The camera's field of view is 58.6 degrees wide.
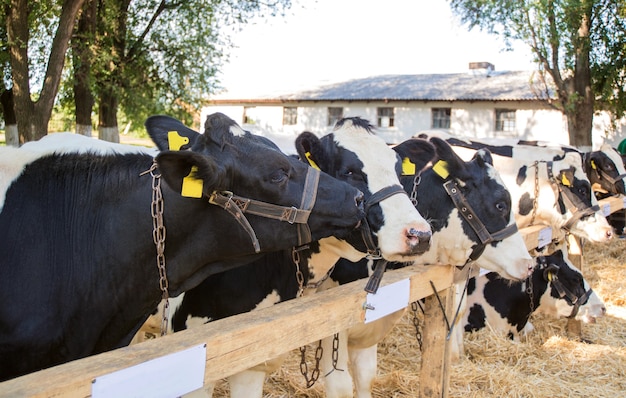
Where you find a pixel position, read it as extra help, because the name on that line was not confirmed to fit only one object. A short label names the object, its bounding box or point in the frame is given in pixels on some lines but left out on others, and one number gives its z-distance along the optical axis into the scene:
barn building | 26.30
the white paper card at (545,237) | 5.14
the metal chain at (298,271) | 3.25
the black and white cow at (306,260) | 3.13
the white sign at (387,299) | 2.72
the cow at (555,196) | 6.05
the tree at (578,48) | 13.91
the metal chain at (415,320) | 3.68
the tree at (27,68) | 8.61
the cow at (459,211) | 3.99
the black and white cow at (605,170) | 8.80
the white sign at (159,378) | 1.54
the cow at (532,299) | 6.12
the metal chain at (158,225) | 2.39
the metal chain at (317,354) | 3.24
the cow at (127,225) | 2.23
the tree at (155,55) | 14.01
